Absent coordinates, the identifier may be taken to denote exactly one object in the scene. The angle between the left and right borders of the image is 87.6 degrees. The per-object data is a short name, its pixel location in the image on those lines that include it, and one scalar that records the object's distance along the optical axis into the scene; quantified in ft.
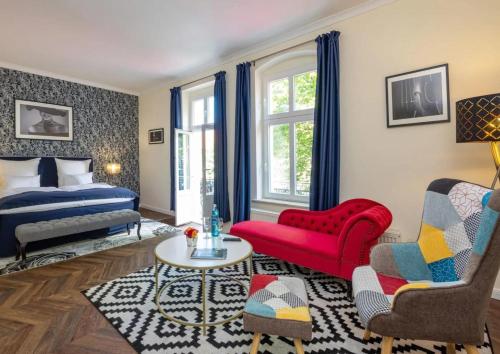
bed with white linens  11.23
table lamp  19.89
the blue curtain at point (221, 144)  14.78
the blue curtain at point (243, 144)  13.55
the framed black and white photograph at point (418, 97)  8.25
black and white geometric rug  5.65
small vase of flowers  7.55
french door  16.97
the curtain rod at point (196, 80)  16.20
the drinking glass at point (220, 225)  8.52
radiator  9.21
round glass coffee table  6.34
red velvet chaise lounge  7.40
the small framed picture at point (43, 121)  16.38
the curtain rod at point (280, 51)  11.53
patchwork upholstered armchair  4.17
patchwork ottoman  4.67
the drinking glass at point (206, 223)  8.47
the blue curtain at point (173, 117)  18.07
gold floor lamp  5.72
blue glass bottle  8.42
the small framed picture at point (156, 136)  20.01
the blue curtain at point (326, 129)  10.38
